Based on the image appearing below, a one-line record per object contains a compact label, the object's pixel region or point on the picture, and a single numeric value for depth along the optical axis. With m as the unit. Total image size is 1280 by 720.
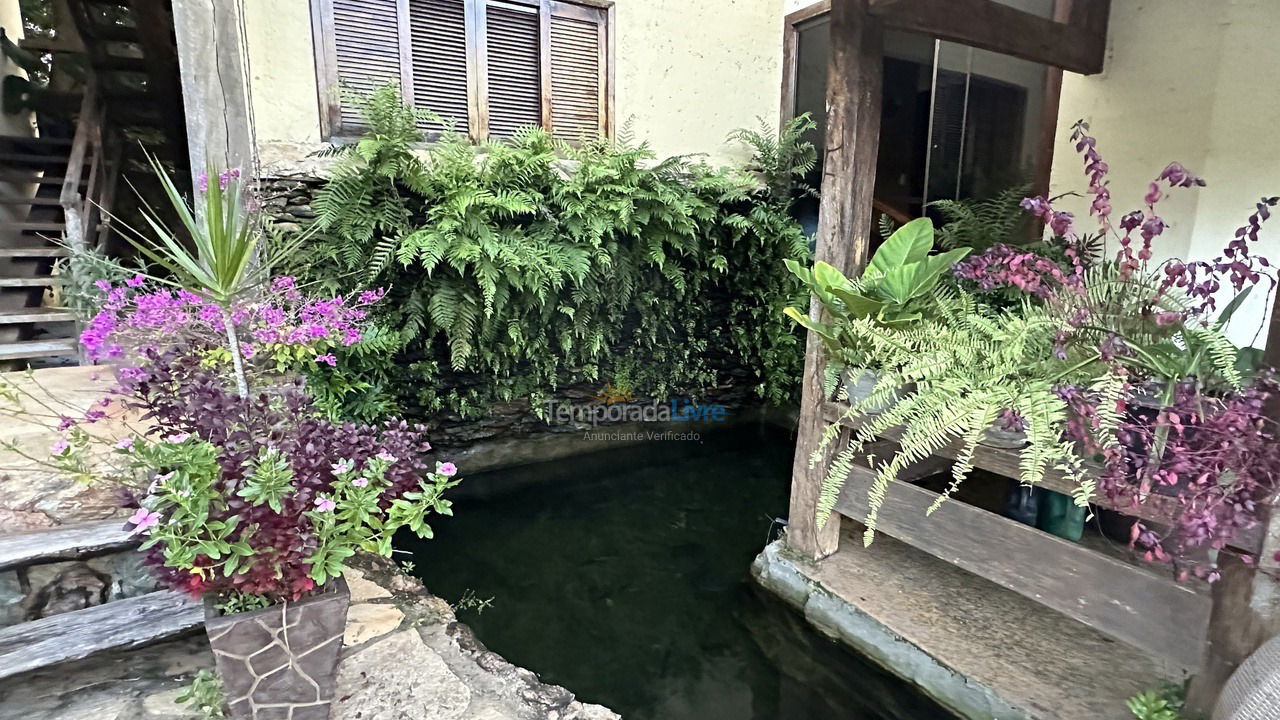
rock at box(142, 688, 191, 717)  1.74
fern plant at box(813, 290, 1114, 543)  1.73
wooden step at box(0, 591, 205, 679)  1.77
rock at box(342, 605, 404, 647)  2.13
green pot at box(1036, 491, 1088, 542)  2.69
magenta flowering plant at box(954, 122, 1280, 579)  1.47
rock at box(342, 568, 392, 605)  2.38
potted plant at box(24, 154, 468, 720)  1.47
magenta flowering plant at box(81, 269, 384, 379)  2.12
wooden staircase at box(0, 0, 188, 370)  4.45
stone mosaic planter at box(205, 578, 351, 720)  1.53
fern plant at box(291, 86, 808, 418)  3.39
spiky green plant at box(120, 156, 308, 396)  1.62
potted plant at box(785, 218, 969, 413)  2.21
